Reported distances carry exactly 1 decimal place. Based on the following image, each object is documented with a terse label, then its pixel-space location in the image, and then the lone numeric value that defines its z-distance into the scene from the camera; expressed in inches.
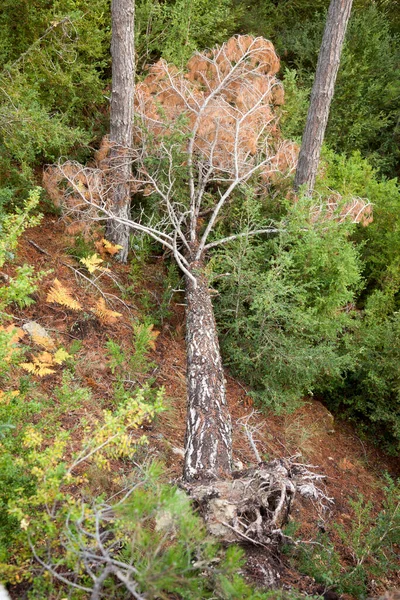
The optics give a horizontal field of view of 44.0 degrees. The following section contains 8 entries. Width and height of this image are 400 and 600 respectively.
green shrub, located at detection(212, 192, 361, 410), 231.8
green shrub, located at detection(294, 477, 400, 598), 145.6
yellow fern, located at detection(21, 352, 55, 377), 182.9
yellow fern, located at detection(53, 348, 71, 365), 191.3
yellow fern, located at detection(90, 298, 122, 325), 233.0
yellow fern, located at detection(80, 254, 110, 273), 233.9
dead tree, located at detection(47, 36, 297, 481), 247.0
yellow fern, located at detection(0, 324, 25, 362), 186.7
